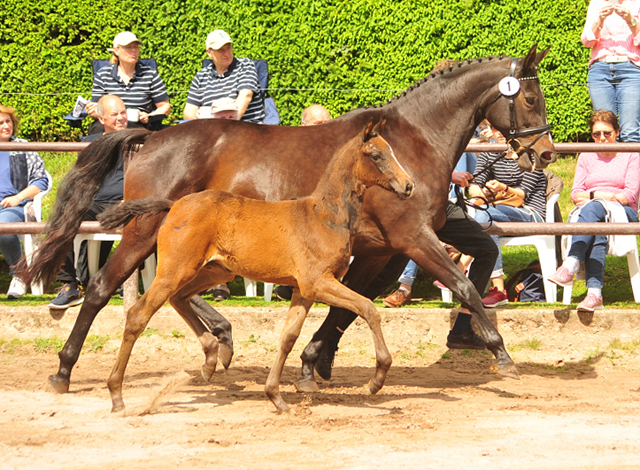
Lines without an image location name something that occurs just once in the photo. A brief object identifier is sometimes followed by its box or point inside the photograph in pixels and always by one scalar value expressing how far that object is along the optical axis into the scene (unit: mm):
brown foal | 9477
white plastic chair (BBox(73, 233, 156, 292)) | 14570
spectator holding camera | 15609
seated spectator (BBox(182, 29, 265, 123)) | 14834
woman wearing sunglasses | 13523
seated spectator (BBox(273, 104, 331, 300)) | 14023
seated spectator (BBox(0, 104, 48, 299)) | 14750
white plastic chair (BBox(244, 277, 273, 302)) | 15062
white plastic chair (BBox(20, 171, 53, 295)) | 14844
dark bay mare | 10766
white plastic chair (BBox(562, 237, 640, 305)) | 14156
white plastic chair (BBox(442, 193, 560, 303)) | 14508
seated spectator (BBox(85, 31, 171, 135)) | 15406
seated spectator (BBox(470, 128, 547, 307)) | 14687
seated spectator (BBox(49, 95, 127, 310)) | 13695
